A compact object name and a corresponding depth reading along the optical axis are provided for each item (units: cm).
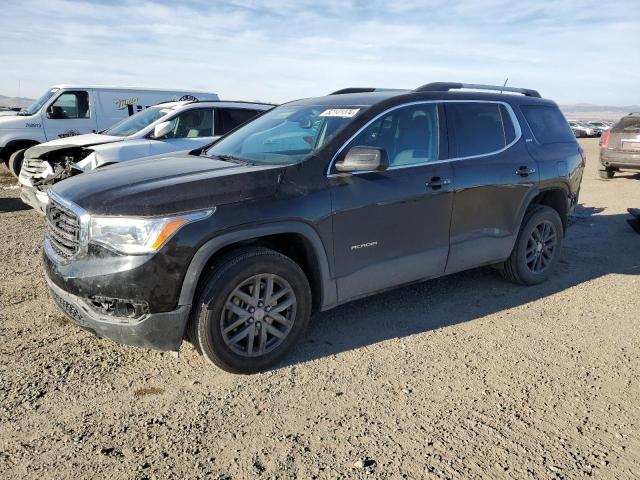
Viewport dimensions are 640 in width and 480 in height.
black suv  318
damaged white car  734
